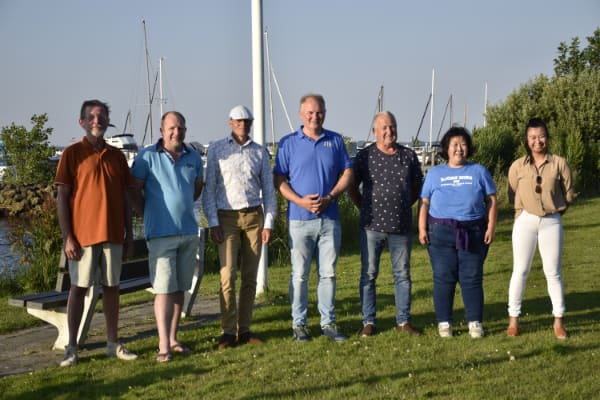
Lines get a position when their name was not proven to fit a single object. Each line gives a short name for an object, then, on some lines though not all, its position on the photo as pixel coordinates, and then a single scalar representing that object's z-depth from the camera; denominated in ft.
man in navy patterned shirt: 21.66
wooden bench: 20.52
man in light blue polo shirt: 19.75
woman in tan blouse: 21.42
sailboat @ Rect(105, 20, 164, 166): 169.07
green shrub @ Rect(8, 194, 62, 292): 36.50
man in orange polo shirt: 19.15
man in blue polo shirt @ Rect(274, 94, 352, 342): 21.02
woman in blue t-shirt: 21.18
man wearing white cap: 20.66
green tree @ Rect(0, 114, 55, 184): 93.50
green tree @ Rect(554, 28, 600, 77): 122.62
